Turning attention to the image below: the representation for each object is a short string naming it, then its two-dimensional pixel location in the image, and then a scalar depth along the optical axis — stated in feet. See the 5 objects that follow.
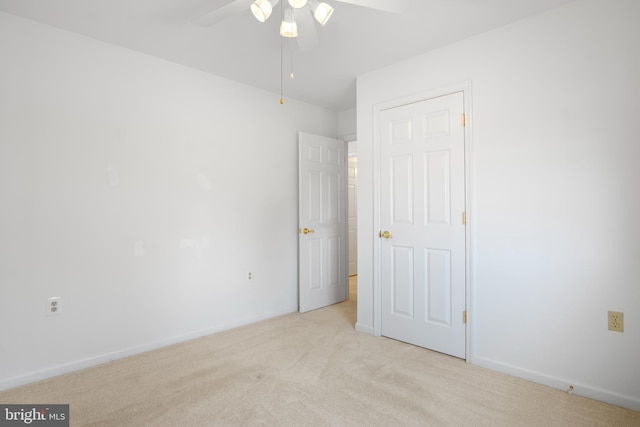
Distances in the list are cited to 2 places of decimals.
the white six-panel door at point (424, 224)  8.79
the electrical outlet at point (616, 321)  6.64
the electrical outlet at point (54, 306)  7.82
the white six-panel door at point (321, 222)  12.91
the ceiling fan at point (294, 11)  5.24
